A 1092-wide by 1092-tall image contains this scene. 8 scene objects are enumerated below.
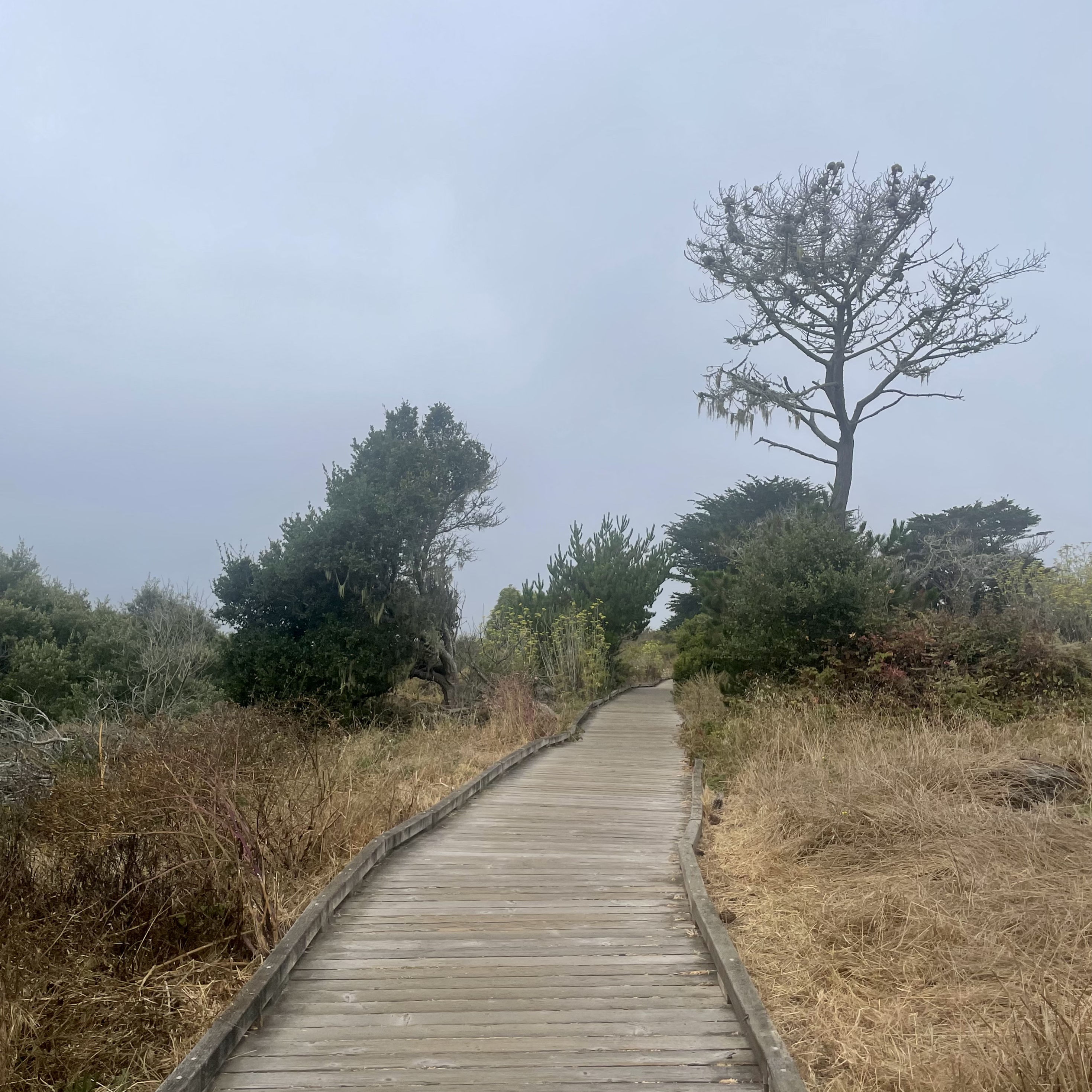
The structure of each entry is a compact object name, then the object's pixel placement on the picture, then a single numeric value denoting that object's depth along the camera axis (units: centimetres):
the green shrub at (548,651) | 1872
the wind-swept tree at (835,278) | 2069
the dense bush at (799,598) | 1405
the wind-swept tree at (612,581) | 2494
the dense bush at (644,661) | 2745
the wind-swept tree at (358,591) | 1636
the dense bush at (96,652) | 1755
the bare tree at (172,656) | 1747
